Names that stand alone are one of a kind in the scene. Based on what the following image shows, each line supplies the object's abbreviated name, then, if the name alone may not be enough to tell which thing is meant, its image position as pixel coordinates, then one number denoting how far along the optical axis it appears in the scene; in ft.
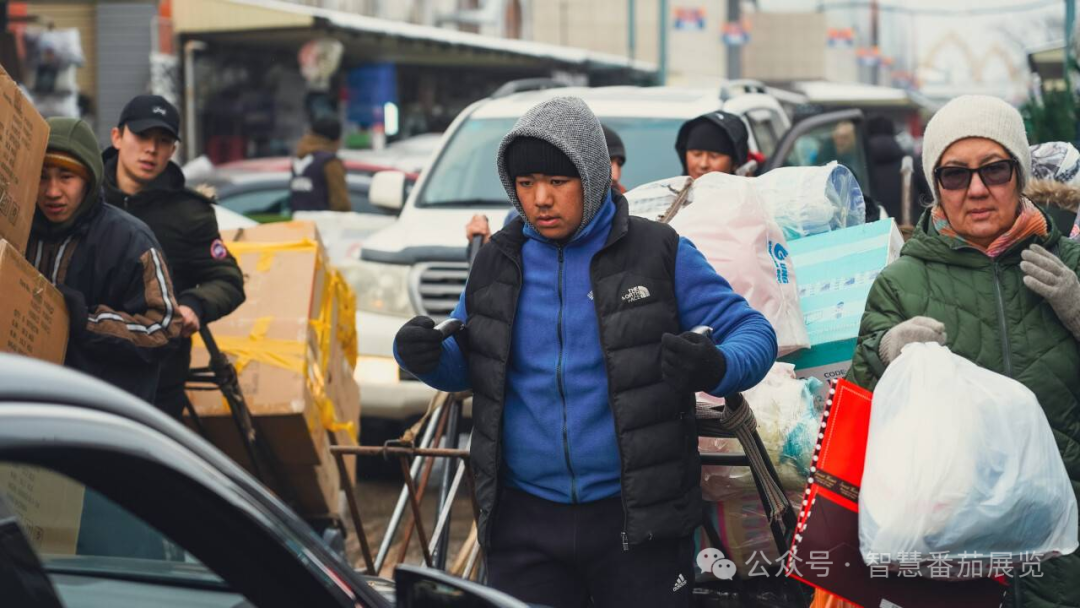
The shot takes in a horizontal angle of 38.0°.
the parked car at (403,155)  56.29
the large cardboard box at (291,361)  21.77
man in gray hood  12.39
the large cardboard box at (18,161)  14.98
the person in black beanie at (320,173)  41.68
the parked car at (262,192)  45.29
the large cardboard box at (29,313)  14.20
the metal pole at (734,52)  186.70
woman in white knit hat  12.71
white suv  29.22
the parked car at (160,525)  6.60
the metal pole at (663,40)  99.19
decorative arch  497.46
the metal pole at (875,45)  341.45
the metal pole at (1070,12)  68.50
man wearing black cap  19.36
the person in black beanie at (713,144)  21.79
